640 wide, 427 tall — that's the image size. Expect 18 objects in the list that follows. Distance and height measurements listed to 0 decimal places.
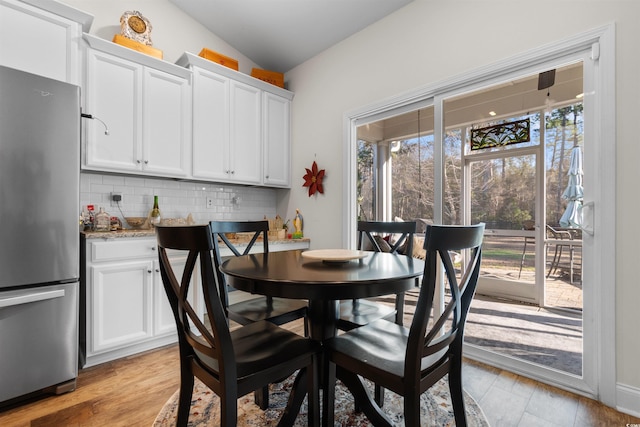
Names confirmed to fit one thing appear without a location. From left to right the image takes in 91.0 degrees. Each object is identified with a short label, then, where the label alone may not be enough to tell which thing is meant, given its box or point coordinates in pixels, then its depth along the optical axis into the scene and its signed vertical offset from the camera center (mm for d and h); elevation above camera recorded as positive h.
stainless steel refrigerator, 1713 -121
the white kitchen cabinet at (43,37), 2055 +1199
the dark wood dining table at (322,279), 1169 -253
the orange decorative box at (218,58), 3121 +1583
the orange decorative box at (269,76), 3594 +1601
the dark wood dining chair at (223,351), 1077 -555
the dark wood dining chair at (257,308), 1714 -558
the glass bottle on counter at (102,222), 2475 -70
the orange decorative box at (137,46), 2607 +1432
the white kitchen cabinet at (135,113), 2469 +859
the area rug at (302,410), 1587 -1054
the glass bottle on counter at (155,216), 2895 -25
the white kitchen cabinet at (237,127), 3074 +932
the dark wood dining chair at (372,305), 1755 -575
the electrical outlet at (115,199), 2801 +129
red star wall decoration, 3451 +384
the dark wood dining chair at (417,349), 1082 -559
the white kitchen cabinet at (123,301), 2223 -657
